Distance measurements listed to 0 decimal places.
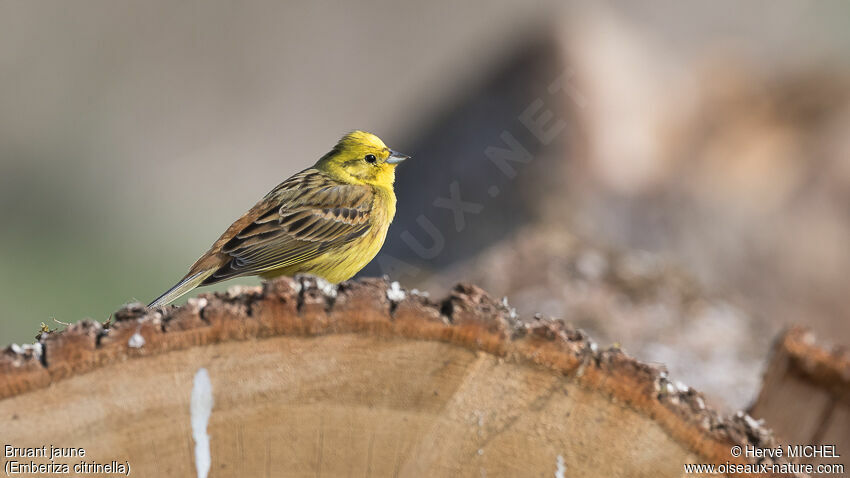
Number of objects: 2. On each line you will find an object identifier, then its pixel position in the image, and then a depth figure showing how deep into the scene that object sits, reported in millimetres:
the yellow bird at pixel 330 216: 7391
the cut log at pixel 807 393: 8398
